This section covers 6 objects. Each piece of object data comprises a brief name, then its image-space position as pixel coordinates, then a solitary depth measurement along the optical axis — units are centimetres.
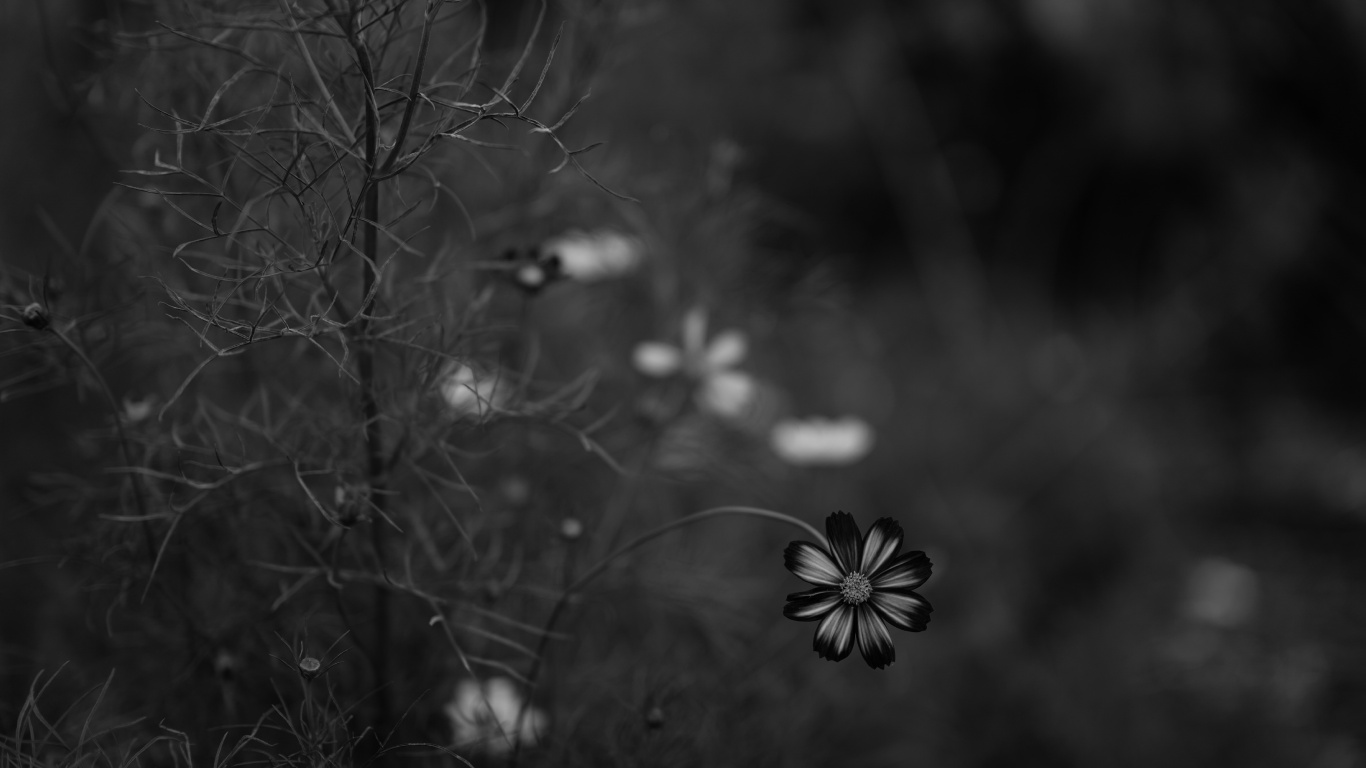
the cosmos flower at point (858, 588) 47
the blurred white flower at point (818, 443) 95
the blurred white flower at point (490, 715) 66
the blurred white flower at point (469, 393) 58
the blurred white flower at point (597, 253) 85
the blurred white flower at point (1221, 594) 142
